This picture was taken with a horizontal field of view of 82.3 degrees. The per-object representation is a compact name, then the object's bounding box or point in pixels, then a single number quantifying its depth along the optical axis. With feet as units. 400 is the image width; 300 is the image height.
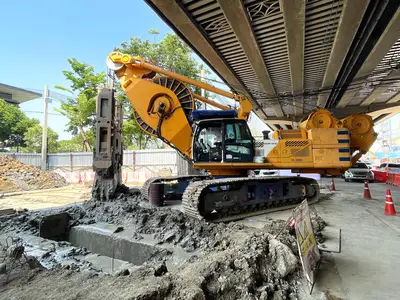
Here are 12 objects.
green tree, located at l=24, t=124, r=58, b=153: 95.09
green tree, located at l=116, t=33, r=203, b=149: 62.75
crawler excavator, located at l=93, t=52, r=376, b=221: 19.70
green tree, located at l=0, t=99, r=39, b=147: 93.09
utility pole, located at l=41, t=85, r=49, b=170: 65.41
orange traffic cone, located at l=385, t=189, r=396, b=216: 20.36
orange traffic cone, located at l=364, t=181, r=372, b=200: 28.66
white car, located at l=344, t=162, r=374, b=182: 51.65
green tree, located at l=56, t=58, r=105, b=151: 73.67
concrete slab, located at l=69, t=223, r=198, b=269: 11.72
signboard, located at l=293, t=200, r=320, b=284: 8.20
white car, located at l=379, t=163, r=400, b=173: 52.78
